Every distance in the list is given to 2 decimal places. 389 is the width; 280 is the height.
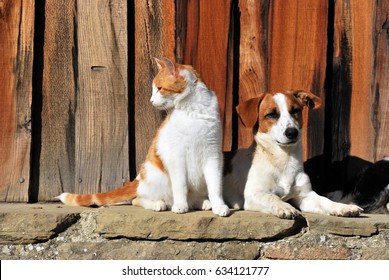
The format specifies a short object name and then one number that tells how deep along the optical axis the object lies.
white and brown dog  9.21
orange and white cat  8.99
